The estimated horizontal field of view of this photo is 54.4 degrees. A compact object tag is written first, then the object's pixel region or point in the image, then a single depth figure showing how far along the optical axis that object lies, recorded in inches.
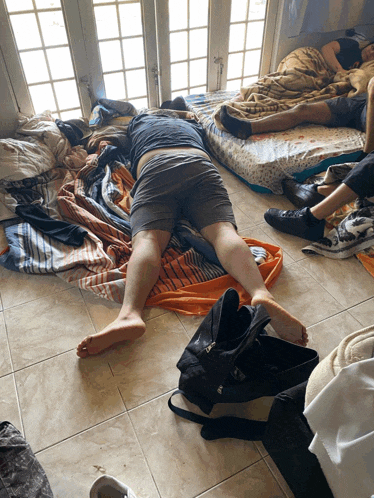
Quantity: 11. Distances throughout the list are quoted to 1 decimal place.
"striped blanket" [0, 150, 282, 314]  57.7
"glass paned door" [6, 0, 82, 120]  82.7
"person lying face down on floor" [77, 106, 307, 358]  48.9
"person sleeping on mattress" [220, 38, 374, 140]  86.7
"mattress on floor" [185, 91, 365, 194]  78.5
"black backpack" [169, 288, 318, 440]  40.0
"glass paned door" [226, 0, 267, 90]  102.0
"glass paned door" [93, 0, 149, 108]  89.7
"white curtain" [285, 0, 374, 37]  102.7
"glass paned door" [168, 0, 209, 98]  95.7
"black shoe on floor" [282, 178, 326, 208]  72.8
